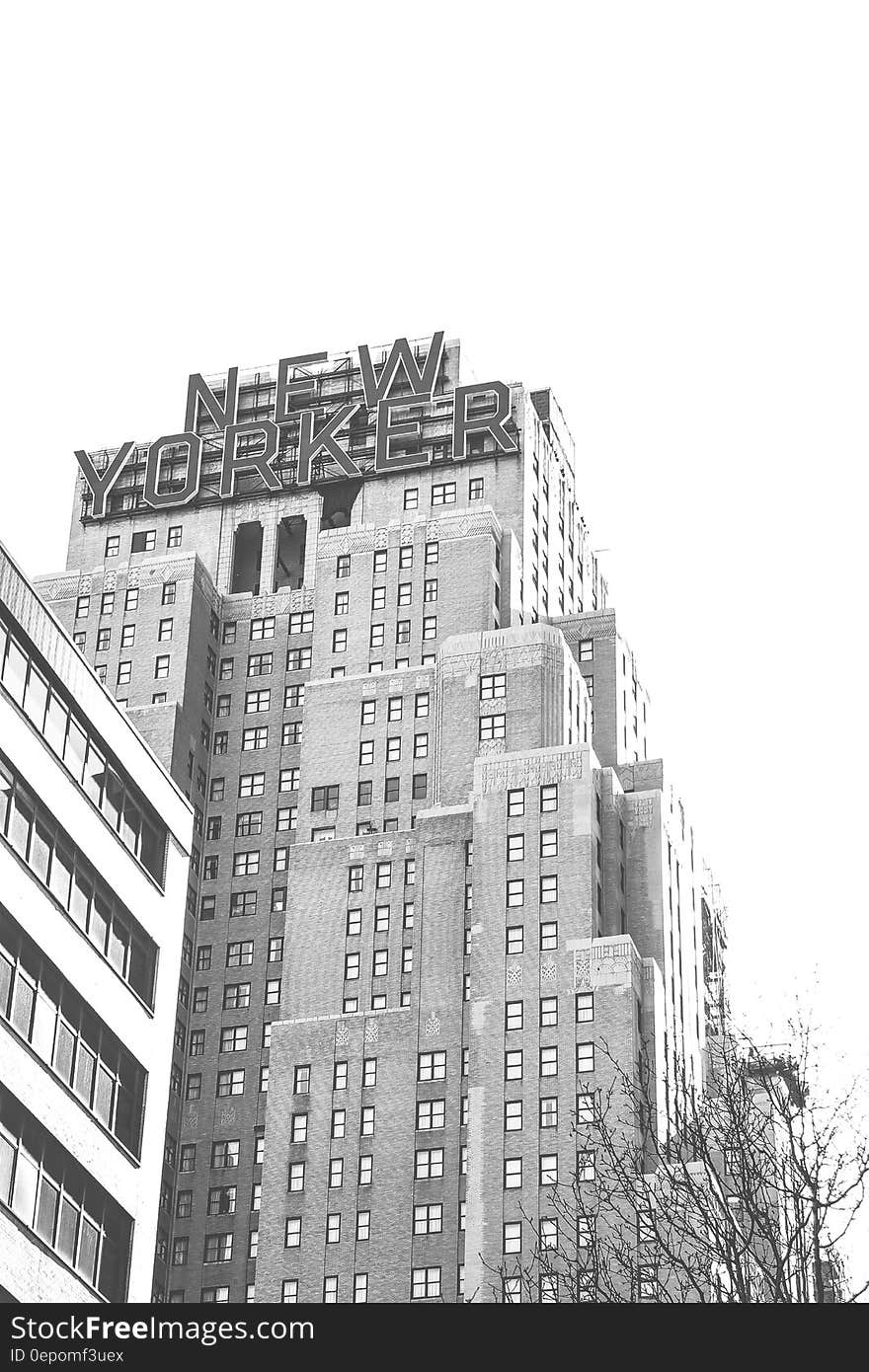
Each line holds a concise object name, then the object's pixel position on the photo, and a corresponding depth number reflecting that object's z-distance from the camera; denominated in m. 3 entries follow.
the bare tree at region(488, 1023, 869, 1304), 40.69
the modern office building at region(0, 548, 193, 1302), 50.31
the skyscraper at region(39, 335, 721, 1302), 124.25
